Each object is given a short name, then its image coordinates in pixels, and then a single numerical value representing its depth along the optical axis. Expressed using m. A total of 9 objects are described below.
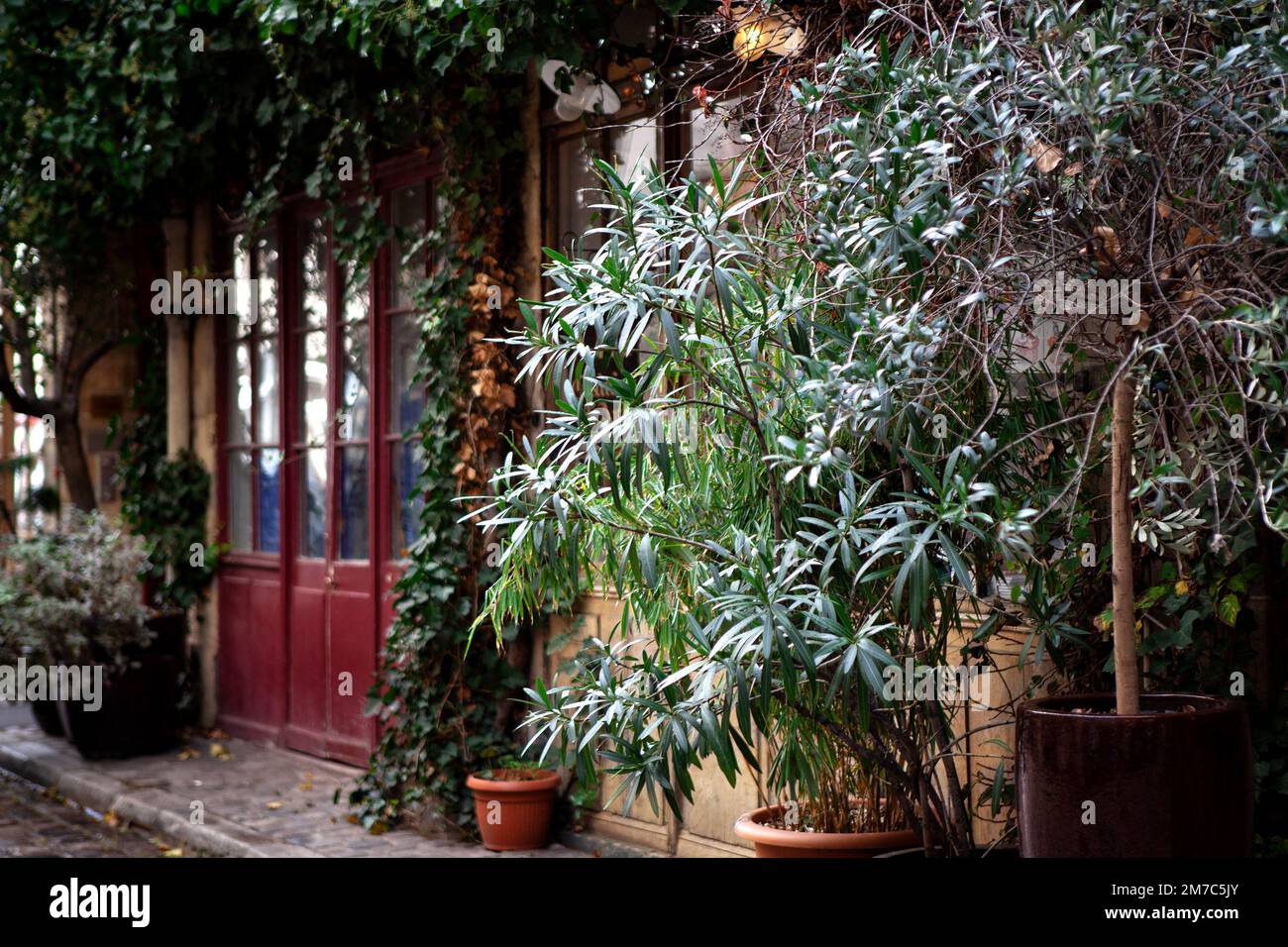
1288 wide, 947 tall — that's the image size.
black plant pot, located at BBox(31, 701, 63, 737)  9.20
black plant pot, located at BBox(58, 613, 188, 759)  8.41
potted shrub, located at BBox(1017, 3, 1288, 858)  3.21
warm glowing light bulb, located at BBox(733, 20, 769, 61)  4.80
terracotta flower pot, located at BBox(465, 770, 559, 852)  6.12
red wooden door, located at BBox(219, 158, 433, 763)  7.74
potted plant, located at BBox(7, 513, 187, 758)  8.19
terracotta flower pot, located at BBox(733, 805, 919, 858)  4.24
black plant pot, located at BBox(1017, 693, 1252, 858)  3.27
